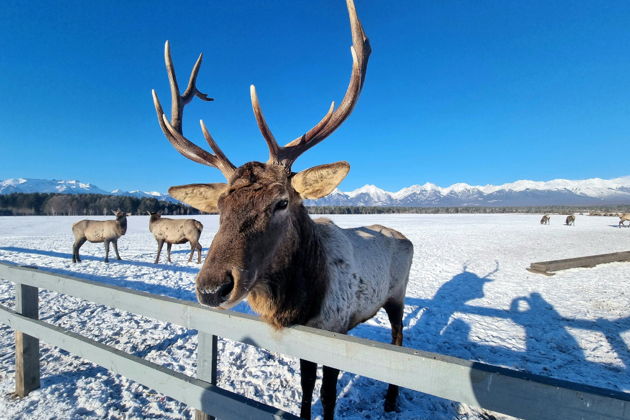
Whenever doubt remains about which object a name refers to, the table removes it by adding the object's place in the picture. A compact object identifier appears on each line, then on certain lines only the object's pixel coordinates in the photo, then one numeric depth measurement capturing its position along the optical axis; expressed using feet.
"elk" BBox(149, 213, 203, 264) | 39.40
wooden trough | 33.42
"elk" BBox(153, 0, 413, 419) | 5.89
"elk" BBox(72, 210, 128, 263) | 38.11
